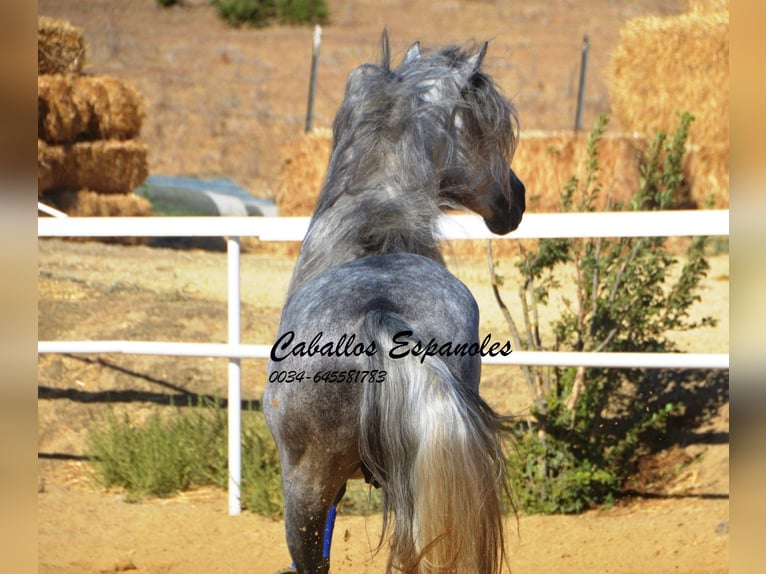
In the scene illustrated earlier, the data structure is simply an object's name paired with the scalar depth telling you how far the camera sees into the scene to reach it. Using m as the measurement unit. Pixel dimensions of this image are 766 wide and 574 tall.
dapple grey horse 2.34
